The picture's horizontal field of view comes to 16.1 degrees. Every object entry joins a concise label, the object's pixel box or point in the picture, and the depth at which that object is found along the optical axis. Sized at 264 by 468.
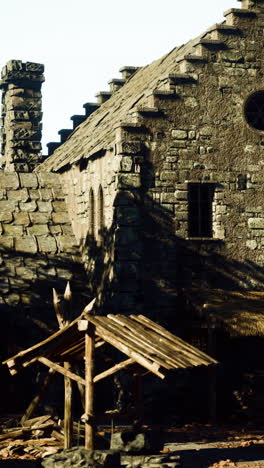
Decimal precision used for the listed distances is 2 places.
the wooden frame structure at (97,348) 15.14
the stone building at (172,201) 21.95
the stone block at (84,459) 14.88
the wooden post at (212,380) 21.12
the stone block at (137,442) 16.17
